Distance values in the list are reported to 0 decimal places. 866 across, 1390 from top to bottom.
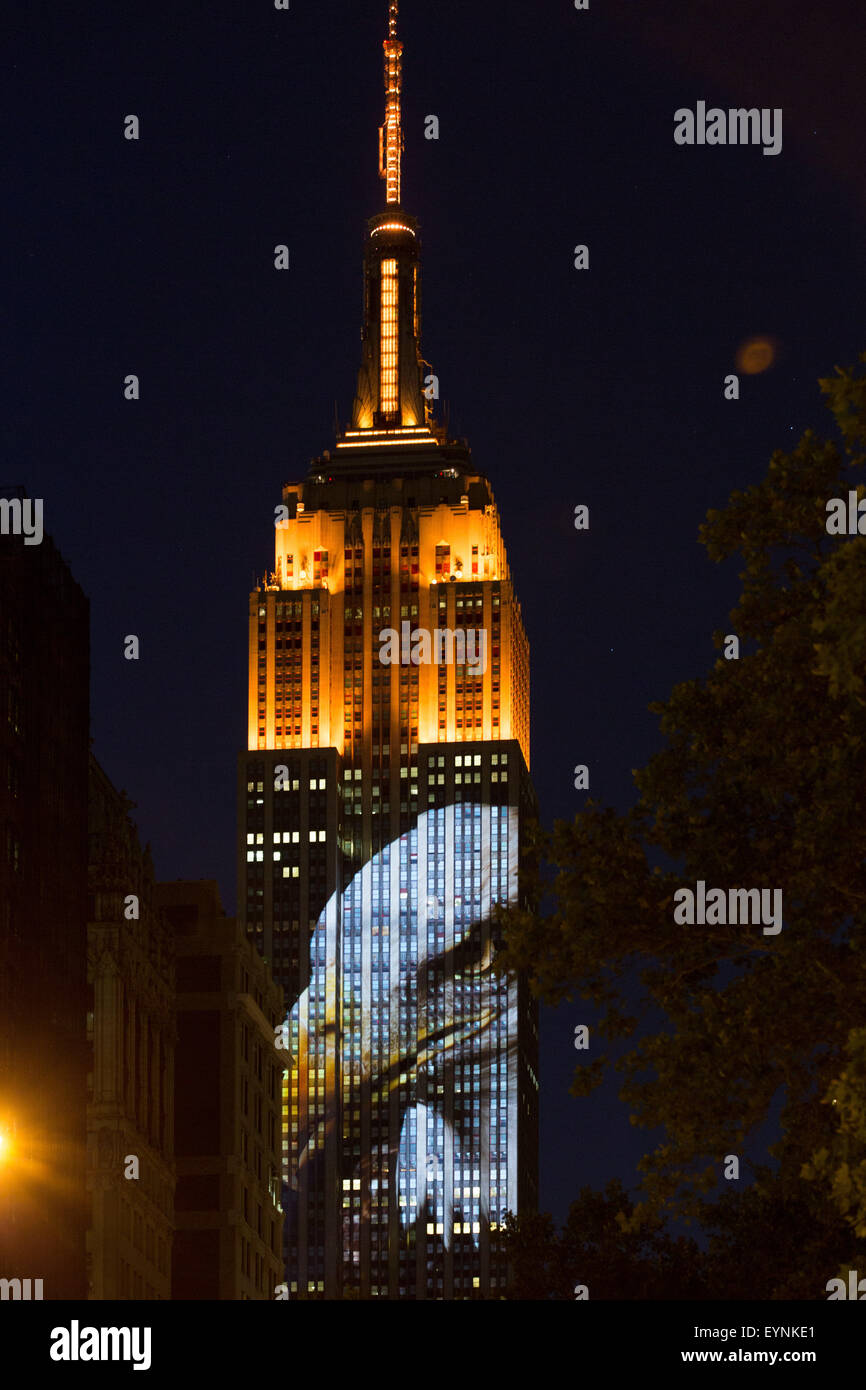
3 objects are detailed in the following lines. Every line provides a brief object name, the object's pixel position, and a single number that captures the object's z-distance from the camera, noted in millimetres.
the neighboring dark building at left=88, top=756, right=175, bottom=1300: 129875
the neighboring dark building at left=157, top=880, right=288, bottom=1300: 157875
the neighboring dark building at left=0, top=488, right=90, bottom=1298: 101688
